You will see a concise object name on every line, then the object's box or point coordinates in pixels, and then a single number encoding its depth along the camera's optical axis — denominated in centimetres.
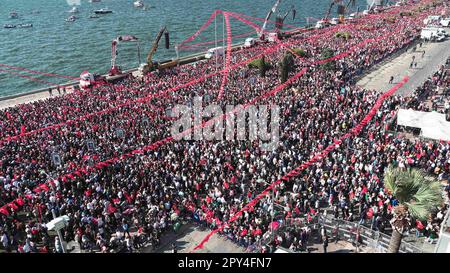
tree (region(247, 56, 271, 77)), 3516
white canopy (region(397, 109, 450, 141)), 1984
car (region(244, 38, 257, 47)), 5228
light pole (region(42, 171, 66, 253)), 1200
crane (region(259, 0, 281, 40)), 5592
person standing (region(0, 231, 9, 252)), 1355
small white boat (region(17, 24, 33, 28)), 9528
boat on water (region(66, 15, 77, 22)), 10369
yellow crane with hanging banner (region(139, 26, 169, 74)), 4109
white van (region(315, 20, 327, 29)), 6750
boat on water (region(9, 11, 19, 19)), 11342
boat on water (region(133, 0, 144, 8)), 12531
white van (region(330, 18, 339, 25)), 7186
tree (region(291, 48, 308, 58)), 3984
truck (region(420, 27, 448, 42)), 4769
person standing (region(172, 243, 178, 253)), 1334
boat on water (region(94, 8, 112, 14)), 11376
